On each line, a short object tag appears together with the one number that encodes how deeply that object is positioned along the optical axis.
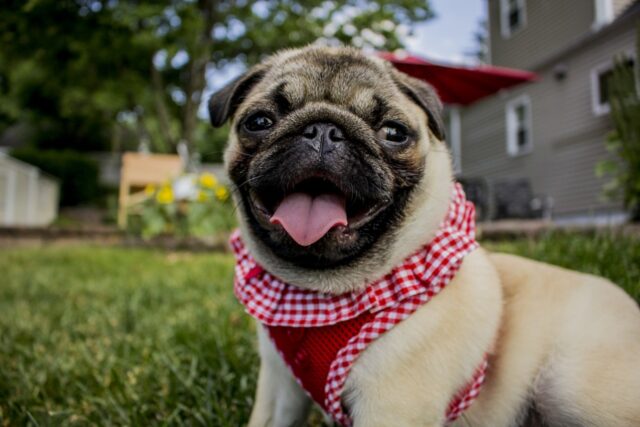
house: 12.18
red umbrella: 8.23
